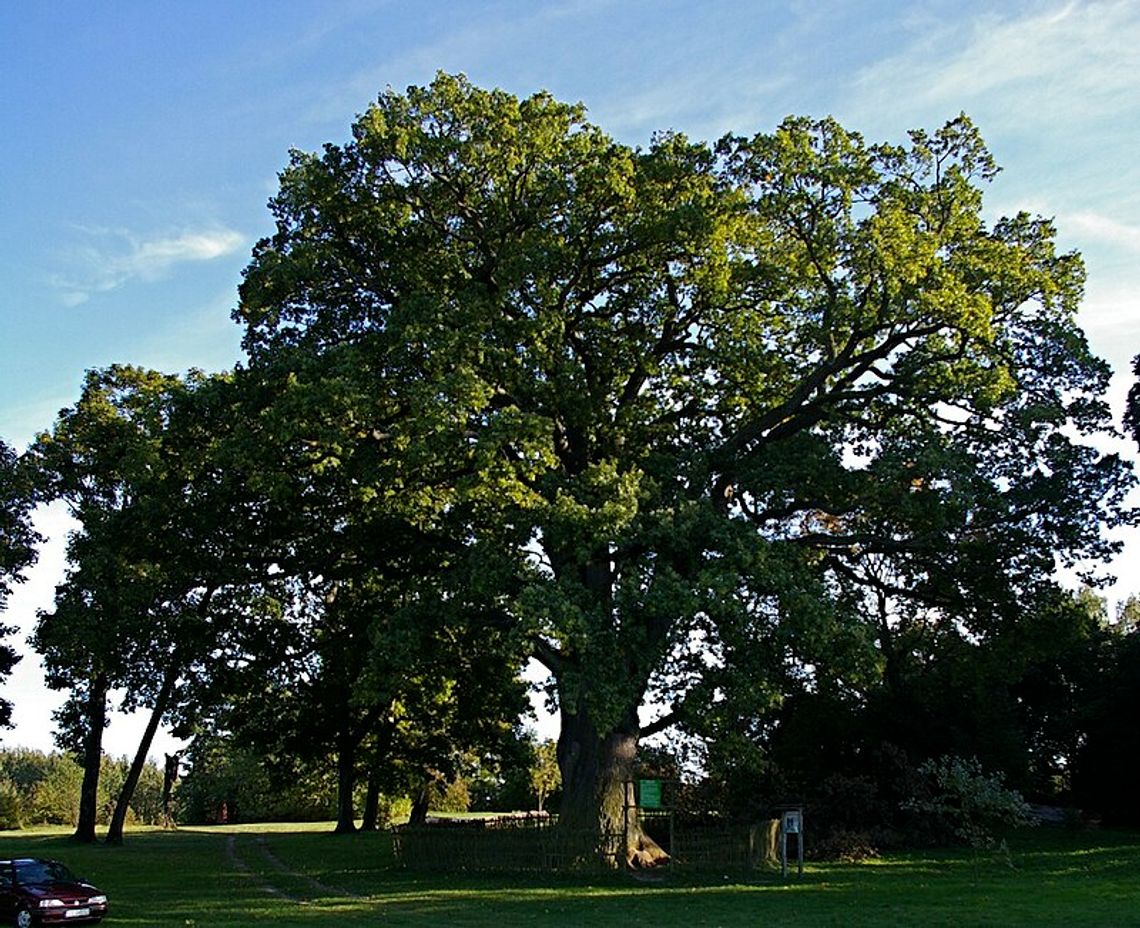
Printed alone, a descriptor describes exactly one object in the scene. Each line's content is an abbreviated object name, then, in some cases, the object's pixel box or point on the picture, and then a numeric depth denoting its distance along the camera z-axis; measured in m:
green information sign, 24.55
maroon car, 19.16
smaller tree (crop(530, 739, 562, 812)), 53.06
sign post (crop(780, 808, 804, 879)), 25.12
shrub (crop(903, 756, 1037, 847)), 25.78
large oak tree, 23.28
